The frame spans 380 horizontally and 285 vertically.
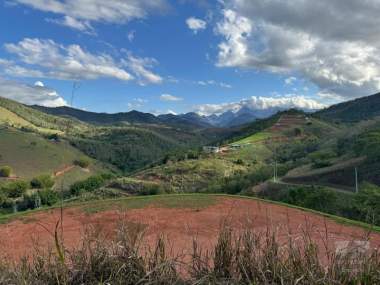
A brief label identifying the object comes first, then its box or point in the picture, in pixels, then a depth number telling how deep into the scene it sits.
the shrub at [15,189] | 74.51
